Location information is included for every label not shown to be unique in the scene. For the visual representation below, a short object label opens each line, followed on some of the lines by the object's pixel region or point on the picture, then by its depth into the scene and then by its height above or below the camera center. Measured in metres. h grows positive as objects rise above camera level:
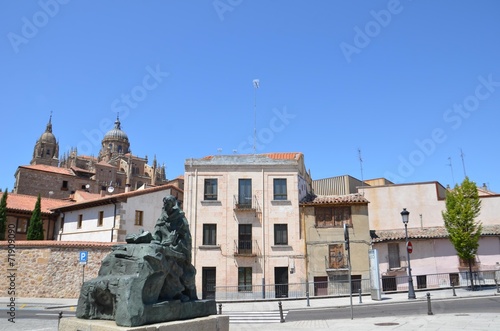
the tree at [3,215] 30.72 +3.55
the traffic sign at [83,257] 21.20 +0.23
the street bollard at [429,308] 13.90 -1.55
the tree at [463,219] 24.73 +2.61
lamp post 21.00 -1.48
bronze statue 6.37 -0.33
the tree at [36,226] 31.47 +2.75
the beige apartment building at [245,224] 27.91 +2.66
